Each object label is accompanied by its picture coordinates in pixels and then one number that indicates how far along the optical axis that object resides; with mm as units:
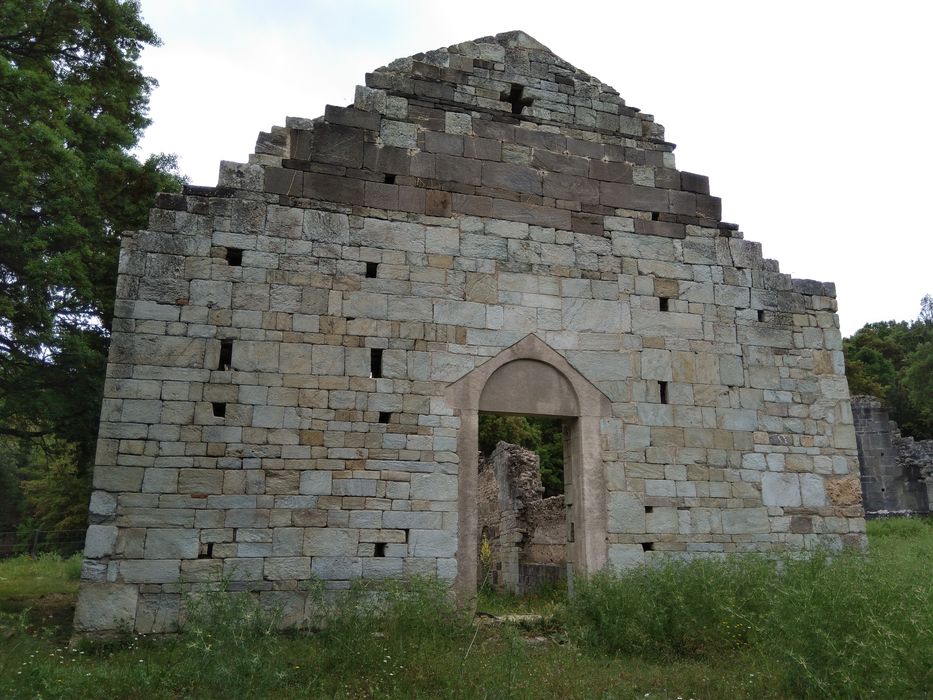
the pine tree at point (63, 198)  9211
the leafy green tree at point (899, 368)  28812
